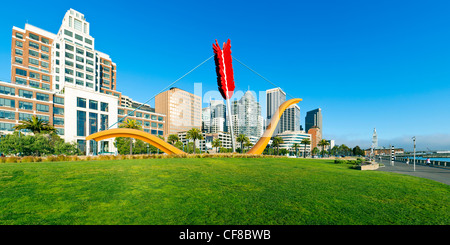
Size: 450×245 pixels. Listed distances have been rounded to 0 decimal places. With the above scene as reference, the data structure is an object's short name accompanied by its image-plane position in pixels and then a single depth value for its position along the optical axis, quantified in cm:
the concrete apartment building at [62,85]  4700
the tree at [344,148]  13225
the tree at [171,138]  7919
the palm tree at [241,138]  6661
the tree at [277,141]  8469
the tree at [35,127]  3691
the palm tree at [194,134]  6081
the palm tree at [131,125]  4241
